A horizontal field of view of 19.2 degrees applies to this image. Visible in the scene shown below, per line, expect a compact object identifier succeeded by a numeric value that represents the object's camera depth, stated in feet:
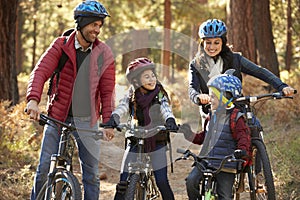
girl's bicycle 27.78
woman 33.04
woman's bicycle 29.96
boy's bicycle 26.21
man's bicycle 25.50
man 27.88
